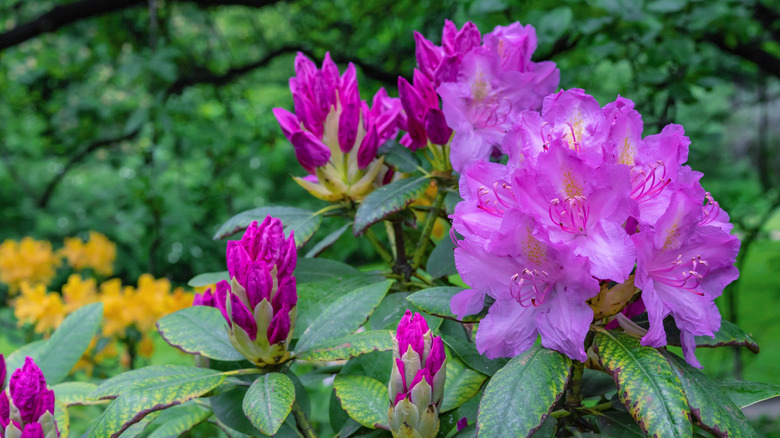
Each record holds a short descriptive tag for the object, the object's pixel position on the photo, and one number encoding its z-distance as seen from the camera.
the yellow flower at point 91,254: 2.49
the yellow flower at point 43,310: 1.82
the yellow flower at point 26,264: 2.41
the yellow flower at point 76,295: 1.86
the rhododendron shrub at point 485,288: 0.60
